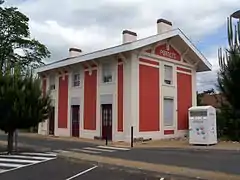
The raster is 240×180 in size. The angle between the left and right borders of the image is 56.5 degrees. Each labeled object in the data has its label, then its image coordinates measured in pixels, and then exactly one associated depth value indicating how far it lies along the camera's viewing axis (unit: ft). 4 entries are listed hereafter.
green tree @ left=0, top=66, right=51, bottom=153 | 31.14
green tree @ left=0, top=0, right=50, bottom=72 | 81.73
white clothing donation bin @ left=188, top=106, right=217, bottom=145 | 39.80
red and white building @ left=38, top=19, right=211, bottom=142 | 45.82
